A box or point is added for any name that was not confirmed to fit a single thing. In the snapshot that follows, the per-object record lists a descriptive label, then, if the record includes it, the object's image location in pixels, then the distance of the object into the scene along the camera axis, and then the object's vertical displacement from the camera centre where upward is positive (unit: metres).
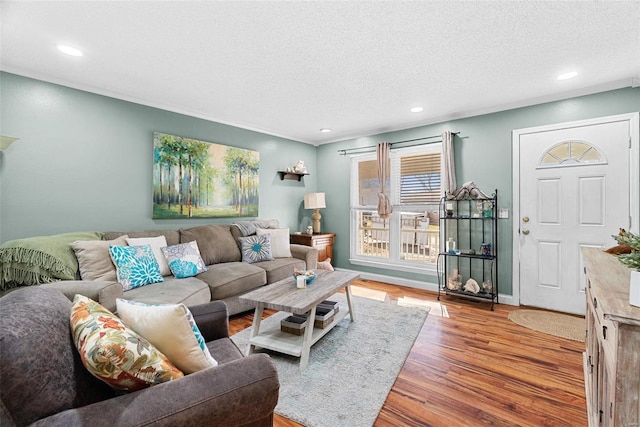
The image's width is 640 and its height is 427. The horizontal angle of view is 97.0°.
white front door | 2.91 +0.11
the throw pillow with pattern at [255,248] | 3.64 -0.47
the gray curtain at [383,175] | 4.37 +0.58
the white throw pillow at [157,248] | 2.83 -0.35
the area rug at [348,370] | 1.67 -1.16
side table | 4.60 -0.48
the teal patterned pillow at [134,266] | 2.45 -0.47
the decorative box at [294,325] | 2.37 -0.95
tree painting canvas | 3.36 +0.45
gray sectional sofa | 2.01 -0.63
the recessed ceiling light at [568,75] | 2.63 +1.28
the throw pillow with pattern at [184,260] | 2.85 -0.48
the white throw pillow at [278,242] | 3.94 -0.41
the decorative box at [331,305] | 2.74 -0.91
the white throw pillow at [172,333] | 1.08 -0.46
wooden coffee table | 2.10 -0.69
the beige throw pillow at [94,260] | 2.38 -0.40
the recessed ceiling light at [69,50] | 2.17 +1.28
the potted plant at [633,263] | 0.88 -0.19
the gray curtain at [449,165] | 3.77 +0.63
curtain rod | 4.03 +1.07
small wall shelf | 4.78 +0.66
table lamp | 4.84 +0.18
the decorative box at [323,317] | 2.49 -0.93
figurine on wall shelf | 4.85 +0.77
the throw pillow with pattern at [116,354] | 0.88 -0.45
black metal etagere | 3.53 -0.48
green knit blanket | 2.10 -0.37
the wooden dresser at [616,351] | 0.84 -0.45
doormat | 2.67 -1.15
